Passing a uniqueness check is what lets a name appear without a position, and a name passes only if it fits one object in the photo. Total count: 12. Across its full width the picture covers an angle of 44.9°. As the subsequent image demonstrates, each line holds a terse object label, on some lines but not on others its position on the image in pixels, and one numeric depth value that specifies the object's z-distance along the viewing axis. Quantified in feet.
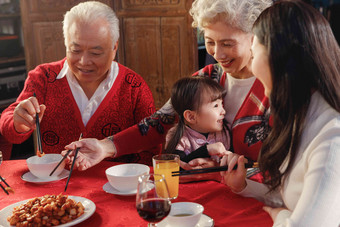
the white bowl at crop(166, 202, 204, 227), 3.70
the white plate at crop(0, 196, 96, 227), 4.03
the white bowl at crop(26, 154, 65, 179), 5.24
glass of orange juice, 4.76
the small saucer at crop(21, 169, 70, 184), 5.25
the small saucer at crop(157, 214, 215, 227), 3.85
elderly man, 6.98
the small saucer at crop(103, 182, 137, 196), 4.73
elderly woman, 5.91
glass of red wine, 3.51
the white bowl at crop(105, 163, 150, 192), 4.75
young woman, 3.27
